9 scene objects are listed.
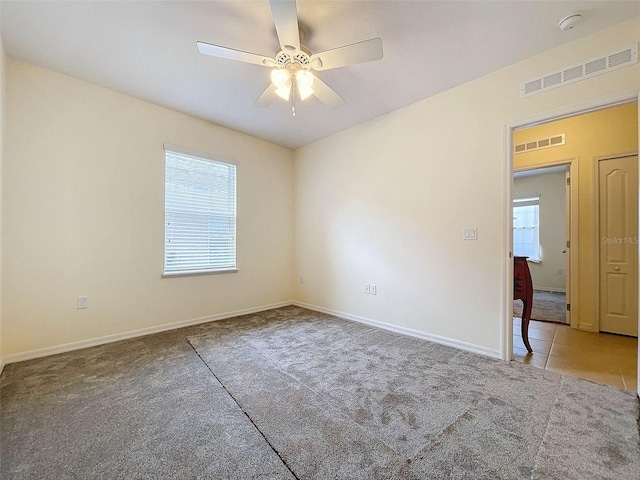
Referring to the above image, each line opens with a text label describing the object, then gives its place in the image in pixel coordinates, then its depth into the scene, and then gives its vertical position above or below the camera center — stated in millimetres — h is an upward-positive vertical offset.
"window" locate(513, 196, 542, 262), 6598 +396
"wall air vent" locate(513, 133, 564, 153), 3688 +1410
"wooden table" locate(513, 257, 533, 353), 2735 -463
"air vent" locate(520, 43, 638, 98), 1983 +1374
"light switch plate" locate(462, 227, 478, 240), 2719 +97
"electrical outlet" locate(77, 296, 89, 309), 2756 -643
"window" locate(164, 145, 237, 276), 3416 +363
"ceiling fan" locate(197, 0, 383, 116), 1638 +1312
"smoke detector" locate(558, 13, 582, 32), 1904 +1597
